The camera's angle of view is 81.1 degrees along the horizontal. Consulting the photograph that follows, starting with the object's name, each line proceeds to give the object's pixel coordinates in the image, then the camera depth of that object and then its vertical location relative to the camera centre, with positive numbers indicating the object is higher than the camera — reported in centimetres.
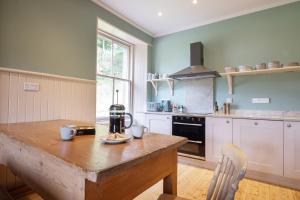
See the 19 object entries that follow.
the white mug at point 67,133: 107 -20
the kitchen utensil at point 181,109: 377 -17
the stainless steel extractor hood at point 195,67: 333 +67
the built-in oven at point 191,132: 301 -56
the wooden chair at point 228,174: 83 -40
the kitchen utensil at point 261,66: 279 +56
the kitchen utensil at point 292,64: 256 +55
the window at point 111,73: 346 +61
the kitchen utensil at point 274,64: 267 +57
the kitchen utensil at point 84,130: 127 -22
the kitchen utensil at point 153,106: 393 -11
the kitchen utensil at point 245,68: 289 +55
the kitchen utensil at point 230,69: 306 +57
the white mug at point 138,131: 118 -20
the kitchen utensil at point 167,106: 386 -11
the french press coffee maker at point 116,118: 113 -11
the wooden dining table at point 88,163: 68 -29
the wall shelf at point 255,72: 261 +48
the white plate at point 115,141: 101 -23
